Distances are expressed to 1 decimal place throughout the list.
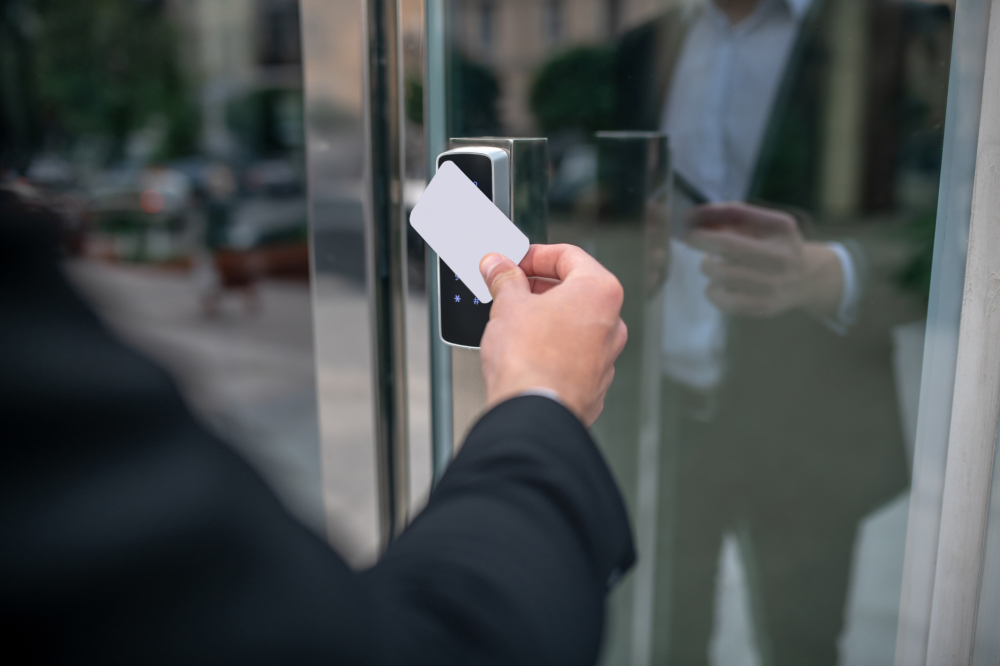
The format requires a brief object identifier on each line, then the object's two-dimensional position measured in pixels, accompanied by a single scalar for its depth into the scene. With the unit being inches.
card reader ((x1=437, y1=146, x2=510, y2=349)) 28.6
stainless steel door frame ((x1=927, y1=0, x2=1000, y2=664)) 29.3
